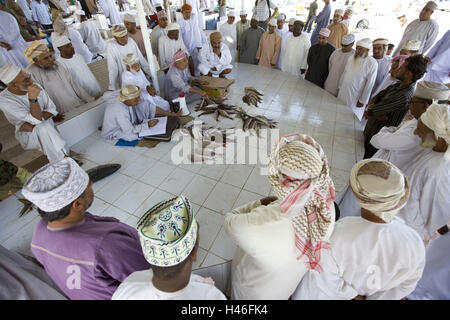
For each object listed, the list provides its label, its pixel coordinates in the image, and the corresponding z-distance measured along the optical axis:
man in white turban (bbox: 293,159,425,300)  1.25
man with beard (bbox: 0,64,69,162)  2.53
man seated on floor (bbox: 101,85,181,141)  3.34
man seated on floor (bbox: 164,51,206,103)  4.34
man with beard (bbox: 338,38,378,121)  3.91
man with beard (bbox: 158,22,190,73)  4.82
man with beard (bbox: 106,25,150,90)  4.05
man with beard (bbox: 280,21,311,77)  5.25
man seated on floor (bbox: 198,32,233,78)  4.89
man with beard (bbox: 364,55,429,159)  2.70
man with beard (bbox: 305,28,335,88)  4.71
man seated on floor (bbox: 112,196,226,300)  1.06
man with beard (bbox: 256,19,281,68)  5.69
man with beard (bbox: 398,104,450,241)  1.77
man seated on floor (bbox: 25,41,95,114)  3.23
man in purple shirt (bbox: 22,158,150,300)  1.27
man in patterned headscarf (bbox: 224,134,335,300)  1.24
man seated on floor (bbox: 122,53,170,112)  3.69
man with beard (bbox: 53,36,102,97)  3.79
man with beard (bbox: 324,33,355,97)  4.27
